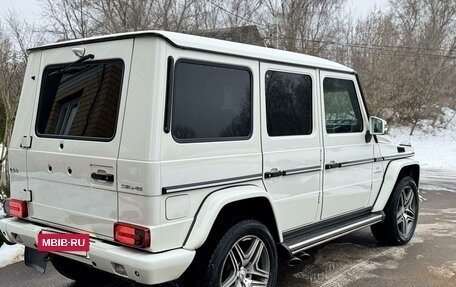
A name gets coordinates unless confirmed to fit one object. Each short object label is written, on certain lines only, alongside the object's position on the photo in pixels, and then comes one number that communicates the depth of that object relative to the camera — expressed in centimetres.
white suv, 285
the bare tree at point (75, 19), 1811
